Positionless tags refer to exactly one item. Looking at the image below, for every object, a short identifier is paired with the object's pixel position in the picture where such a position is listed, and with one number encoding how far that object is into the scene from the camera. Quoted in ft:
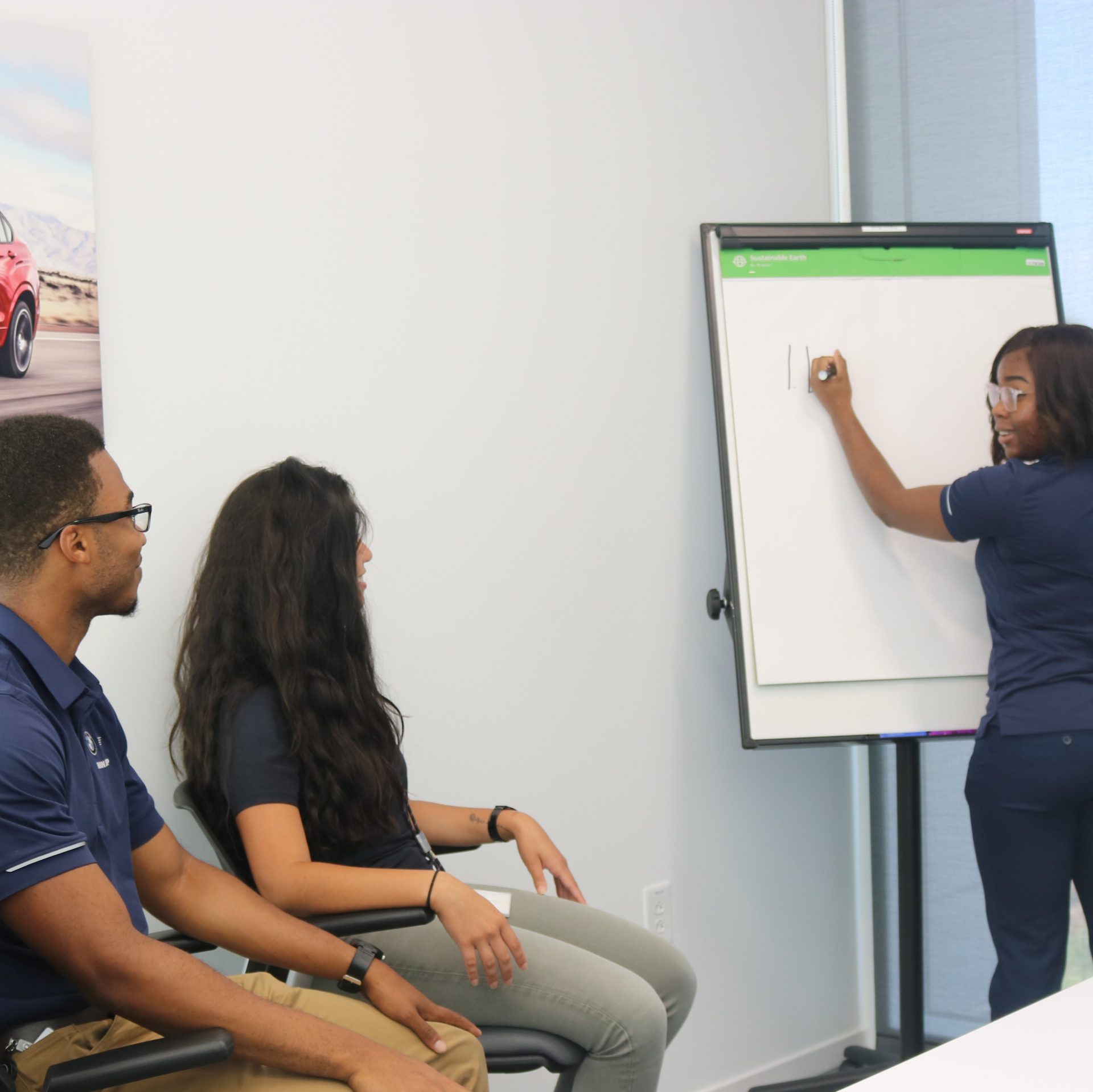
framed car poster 5.63
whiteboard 8.32
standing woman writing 7.14
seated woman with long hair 5.32
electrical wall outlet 8.59
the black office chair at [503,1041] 5.21
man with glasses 3.90
